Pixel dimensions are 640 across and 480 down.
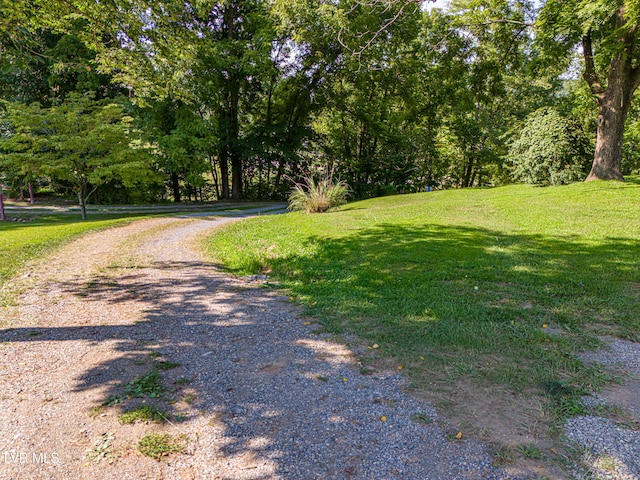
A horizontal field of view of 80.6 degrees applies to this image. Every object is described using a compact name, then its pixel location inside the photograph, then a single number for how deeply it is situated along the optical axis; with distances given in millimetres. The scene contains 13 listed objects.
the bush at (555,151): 12227
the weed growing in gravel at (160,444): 2127
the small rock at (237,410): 2482
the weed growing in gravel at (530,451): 2043
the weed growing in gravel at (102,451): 2072
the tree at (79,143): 11094
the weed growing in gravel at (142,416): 2391
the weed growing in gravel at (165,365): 3074
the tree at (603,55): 9508
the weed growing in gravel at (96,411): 2441
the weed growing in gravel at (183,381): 2842
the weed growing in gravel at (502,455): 2012
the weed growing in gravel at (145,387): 2689
